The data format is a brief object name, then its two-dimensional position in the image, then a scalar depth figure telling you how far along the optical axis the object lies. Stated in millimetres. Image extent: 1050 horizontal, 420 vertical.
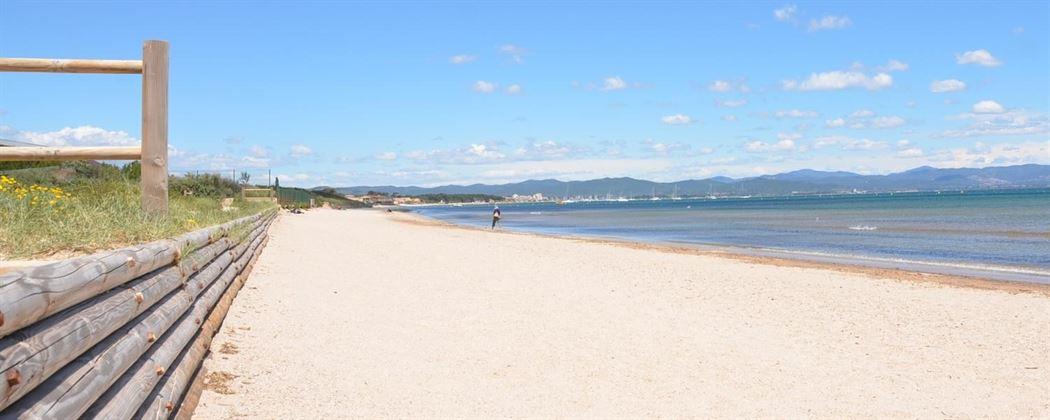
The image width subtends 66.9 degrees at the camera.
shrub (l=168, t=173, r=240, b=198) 22422
